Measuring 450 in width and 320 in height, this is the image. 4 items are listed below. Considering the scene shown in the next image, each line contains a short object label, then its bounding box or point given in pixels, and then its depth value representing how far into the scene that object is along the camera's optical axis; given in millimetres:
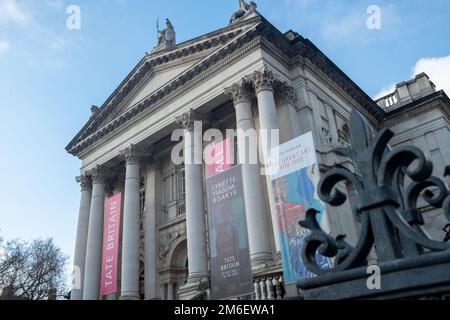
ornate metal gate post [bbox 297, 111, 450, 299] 1624
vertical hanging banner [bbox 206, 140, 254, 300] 12094
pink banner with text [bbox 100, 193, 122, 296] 17891
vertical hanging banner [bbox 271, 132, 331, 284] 11641
